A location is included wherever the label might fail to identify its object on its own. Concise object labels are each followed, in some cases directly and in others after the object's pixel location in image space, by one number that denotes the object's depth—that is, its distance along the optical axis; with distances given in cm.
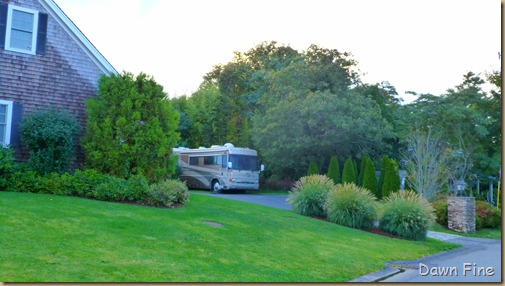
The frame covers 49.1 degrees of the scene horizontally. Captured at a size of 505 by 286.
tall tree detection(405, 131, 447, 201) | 2494
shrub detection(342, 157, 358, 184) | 3209
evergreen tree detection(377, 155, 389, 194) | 3051
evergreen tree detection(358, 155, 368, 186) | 3284
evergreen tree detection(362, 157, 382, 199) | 3077
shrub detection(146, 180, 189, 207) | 1507
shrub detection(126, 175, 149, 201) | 1530
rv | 3086
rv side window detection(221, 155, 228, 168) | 3104
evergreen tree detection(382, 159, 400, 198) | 2888
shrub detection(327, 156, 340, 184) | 3344
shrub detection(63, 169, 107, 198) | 1519
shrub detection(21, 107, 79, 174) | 1558
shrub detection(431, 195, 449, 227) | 2302
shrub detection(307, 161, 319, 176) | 3397
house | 1614
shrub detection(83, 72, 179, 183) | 1638
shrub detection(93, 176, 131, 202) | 1498
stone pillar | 2211
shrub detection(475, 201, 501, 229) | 2357
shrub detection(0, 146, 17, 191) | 1480
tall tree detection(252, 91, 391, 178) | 3416
